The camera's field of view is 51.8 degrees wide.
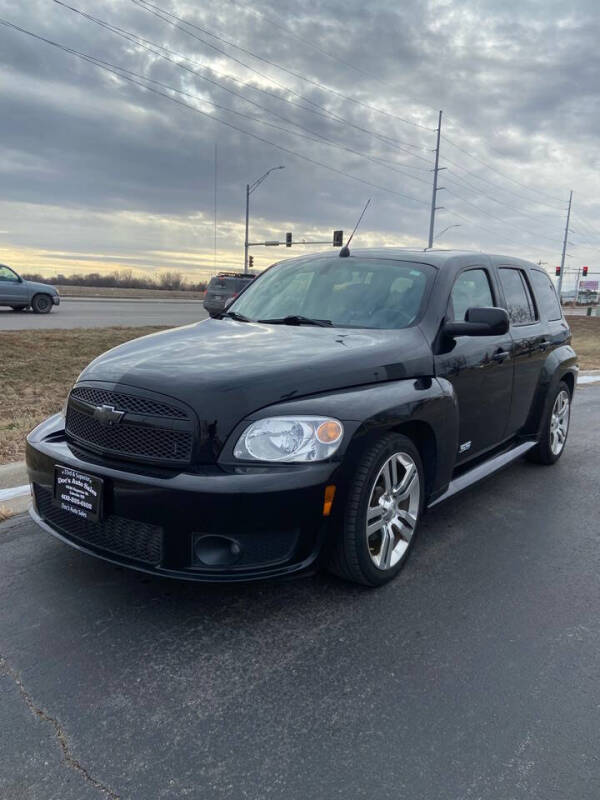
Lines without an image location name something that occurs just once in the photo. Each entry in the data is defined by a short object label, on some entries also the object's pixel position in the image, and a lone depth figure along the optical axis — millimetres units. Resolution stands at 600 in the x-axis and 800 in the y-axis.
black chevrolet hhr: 2711
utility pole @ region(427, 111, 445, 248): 44781
